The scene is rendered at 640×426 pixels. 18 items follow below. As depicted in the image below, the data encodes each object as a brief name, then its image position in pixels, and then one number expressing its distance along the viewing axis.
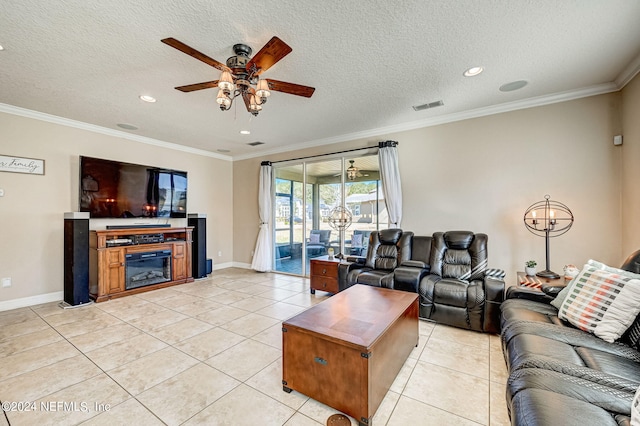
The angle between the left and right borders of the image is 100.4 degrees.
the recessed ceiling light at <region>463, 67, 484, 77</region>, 2.79
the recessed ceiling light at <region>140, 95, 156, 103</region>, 3.40
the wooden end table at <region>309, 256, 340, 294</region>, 4.29
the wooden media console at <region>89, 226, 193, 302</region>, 4.14
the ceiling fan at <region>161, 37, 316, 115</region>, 2.01
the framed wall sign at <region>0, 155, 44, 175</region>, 3.75
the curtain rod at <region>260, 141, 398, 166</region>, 4.50
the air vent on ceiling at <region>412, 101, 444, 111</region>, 3.67
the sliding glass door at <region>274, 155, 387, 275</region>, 5.03
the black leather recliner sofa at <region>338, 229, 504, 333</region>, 2.97
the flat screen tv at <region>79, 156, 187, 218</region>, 4.32
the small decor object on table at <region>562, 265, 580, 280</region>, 2.78
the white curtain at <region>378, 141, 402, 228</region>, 4.47
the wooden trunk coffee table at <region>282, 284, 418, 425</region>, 1.67
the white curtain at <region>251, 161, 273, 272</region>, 6.08
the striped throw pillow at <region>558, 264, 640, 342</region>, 1.69
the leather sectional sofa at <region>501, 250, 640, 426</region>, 1.09
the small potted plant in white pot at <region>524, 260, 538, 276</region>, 3.07
